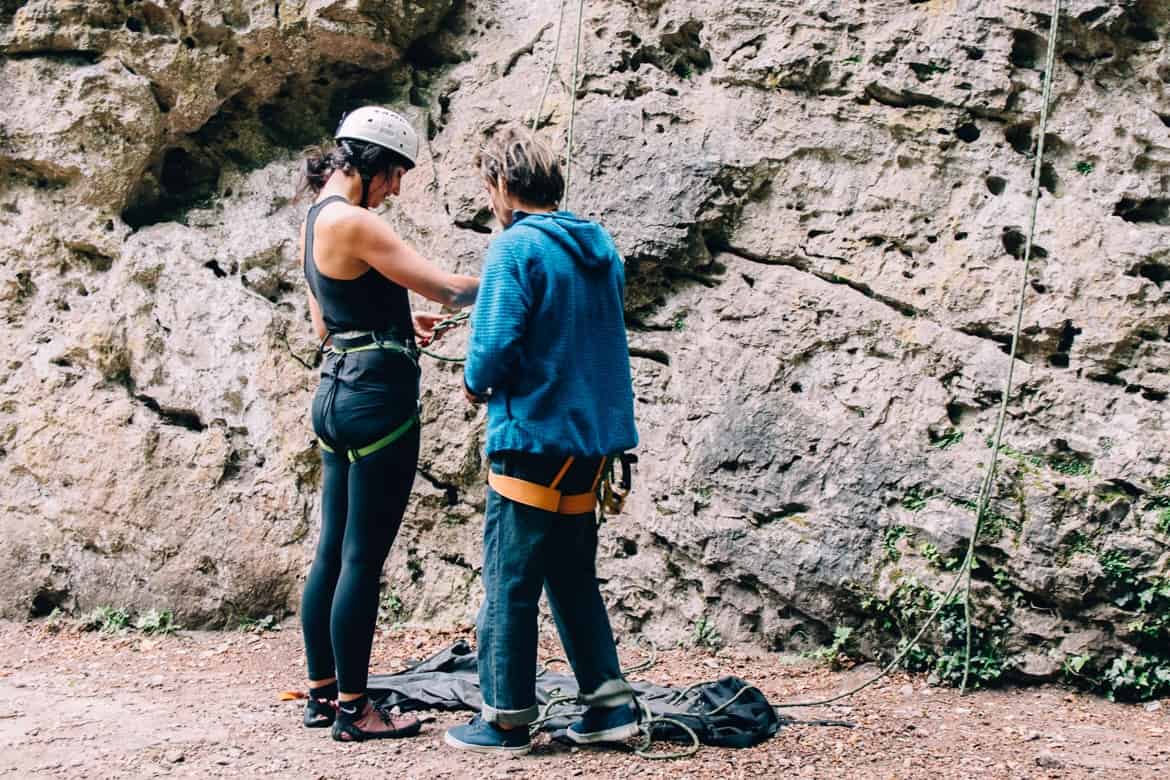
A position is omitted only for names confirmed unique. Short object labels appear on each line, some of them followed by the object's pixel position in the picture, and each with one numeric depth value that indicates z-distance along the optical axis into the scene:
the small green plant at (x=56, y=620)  5.55
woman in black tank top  3.71
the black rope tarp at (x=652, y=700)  3.80
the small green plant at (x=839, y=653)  4.86
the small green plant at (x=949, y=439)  4.86
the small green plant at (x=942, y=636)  4.61
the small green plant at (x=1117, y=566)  4.46
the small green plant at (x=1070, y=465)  4.66
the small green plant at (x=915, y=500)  4.82
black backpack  3.77
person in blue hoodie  3.42
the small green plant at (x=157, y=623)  5.52
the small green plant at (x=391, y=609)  5.64
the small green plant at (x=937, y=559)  4.73
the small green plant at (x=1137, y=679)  4.38
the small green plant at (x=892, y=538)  4.84
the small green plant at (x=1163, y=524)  4.46
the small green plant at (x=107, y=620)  5.54
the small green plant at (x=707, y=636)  5.13
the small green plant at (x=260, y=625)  5.57
